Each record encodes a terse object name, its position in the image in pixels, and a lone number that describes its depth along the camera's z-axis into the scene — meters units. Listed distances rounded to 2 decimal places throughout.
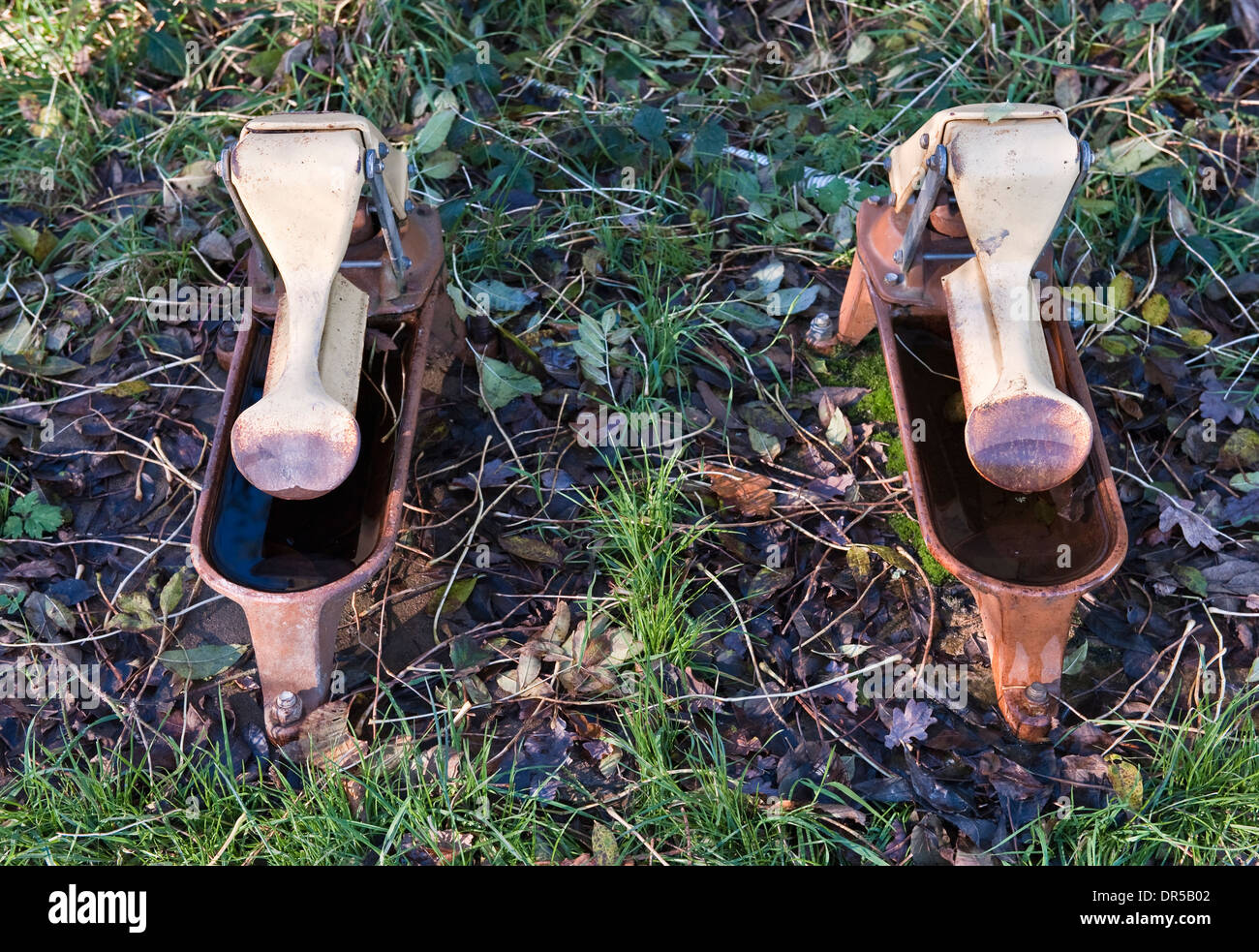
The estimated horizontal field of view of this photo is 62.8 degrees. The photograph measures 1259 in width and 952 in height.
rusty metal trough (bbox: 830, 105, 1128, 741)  1.62
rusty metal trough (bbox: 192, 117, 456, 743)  1.63
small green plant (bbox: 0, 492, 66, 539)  2.01
